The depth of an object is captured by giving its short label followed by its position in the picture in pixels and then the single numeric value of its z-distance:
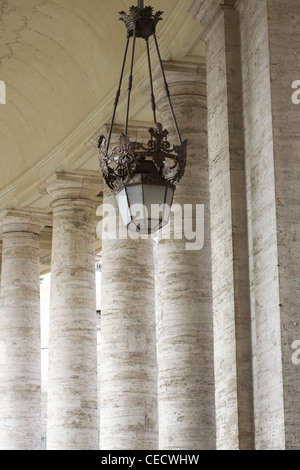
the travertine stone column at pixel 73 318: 37.84
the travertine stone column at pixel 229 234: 20.36
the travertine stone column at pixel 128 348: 32.66
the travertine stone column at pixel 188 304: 25.94
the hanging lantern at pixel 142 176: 18.83
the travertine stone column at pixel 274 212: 18.70
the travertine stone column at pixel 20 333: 43.50
